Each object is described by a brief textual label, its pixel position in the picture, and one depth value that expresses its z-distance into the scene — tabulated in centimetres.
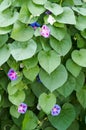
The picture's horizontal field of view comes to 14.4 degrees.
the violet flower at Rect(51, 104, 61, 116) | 173
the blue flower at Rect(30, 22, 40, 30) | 165
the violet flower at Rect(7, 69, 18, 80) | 167
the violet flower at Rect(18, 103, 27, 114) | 173
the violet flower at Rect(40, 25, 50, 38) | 158
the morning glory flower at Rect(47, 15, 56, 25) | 160
